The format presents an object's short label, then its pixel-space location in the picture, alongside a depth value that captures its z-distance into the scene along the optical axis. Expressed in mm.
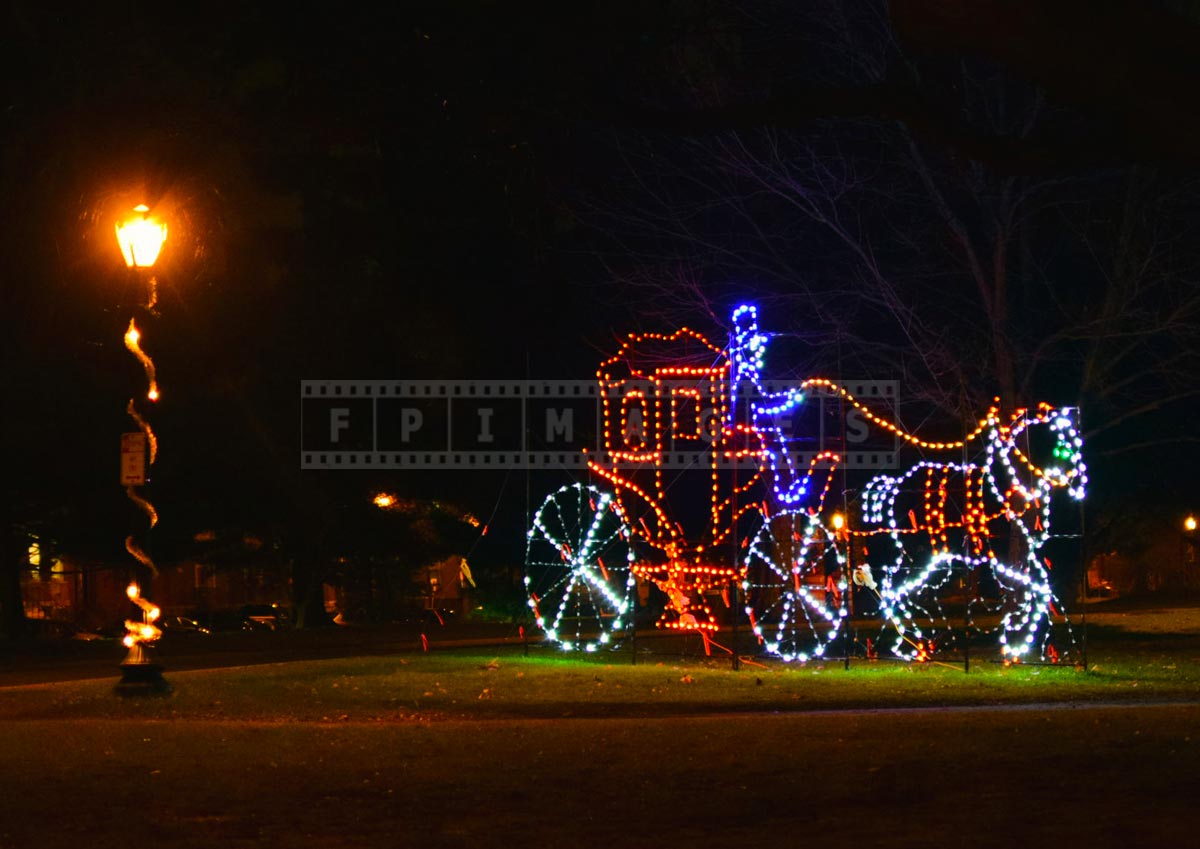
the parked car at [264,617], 44422
